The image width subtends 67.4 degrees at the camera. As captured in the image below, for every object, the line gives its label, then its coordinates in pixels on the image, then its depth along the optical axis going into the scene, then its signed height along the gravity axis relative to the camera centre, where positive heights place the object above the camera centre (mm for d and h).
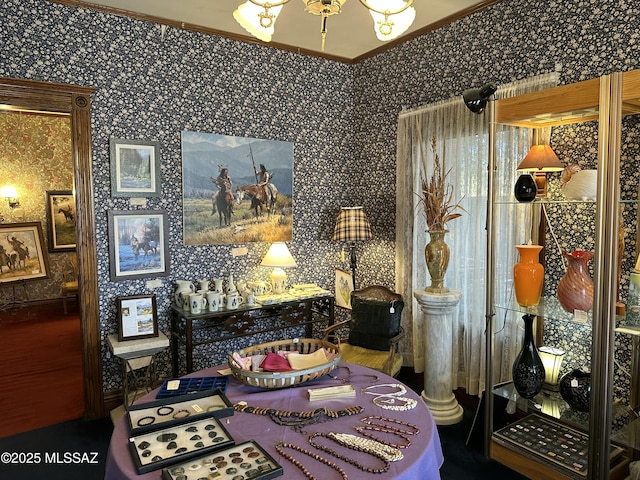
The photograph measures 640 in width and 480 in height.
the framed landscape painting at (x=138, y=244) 3924 -212
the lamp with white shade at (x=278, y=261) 4461 -411
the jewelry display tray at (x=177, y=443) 1708 -851
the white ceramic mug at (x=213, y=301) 4086 -708
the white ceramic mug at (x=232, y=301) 4152 -721
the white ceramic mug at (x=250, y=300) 4238 -727
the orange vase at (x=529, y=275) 2963 -374
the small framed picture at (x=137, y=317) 3859 -809
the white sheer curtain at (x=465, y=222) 3559 -51
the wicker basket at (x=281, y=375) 2314 -769
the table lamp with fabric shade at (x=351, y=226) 4625 -89
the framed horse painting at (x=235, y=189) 4273 +271
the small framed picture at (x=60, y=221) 7574 -26
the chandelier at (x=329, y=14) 2084 +916
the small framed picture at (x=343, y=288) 4995 -747
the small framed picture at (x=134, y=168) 3879 +422
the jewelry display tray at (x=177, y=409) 1946 -832
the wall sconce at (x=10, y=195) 7133 +372
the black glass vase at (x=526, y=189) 2983 +164
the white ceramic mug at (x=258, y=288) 4492 -657
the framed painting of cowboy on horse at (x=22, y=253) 7082 -504
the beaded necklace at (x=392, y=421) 1979 -881
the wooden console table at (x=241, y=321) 4008 -947
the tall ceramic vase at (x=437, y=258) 3627 -318
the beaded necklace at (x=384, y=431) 1877 -884
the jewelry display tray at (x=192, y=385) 2322 -836
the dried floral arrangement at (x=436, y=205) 3629 +84
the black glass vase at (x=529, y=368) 3018 -962
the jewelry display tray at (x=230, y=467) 1624 -870
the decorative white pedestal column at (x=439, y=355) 3623 -1060
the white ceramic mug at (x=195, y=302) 3973 -699
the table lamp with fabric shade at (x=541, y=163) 3021 +330
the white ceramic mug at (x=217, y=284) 4289 -595
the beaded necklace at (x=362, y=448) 1730 -882
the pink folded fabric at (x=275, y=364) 2427 -755
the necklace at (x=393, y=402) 2189 -869
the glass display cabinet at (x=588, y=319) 2488 -603
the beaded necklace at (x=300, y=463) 1672 -886
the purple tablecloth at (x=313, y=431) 1706 -881
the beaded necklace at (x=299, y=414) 2051 -867
